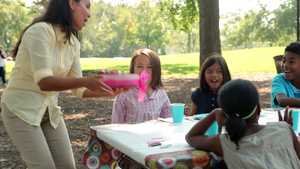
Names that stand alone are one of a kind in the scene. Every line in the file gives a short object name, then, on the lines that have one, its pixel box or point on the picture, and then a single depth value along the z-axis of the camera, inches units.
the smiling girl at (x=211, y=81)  129.4
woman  77.6
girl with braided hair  65.1
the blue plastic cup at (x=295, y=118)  87.8
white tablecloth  72.4
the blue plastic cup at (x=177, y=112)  97.8
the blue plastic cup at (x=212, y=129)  82.7
